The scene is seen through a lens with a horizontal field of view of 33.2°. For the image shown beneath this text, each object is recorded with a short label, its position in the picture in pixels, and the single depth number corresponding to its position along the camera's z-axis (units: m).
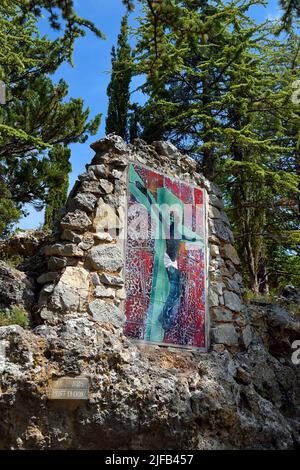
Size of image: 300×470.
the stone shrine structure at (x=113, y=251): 5.20
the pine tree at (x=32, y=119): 10.70
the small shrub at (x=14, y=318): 4.88
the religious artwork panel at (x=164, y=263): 5.75
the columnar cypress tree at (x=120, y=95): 11.45
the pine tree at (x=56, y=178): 11.27
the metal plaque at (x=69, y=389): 4.37
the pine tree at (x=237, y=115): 10.09
